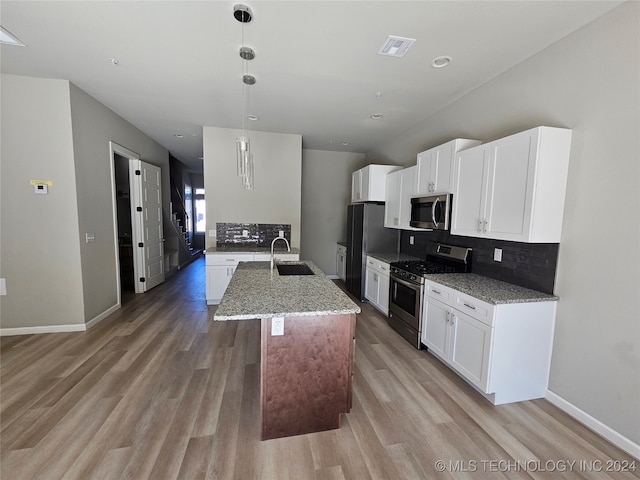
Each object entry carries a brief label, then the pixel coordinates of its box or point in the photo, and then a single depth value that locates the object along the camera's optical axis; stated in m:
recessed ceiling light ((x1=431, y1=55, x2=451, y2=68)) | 2.43
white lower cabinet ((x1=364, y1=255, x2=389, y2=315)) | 3.92
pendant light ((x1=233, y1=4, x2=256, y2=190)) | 1.93
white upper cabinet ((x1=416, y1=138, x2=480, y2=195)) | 2.88
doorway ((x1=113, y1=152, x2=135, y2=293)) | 5.14
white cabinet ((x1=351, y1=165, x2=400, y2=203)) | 4.56
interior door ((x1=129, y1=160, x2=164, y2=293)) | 4.69
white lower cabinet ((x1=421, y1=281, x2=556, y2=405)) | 2.13
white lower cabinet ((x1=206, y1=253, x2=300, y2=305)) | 4.27
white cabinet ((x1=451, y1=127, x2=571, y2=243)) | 2.07
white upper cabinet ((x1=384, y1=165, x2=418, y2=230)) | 3.78
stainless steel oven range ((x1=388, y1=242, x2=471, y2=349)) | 3.04
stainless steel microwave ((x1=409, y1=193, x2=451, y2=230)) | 3.00
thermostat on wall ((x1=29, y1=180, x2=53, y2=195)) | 3.05
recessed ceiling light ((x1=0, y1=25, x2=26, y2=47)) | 2.21
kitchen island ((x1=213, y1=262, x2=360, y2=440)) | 1.75
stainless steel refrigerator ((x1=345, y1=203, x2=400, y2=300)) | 4.54
